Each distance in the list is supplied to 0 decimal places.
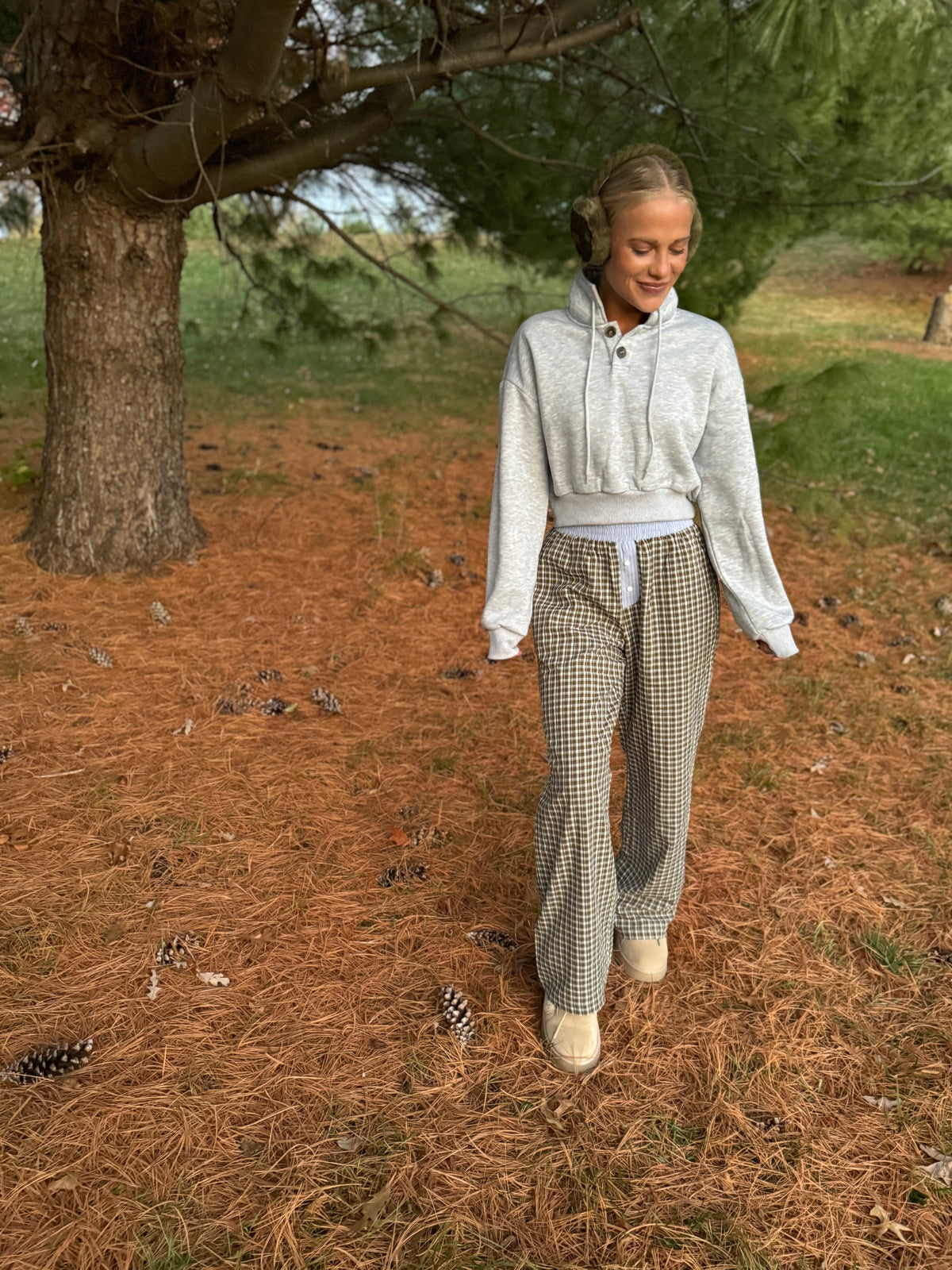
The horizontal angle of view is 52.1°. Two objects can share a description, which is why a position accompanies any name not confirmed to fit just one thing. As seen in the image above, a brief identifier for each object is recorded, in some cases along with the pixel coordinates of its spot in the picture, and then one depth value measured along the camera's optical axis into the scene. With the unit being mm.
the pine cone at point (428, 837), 2916
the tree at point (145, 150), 3701
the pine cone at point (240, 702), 3523
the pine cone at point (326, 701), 3576
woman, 1902
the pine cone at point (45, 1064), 2023
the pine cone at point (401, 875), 2742
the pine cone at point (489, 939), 2521
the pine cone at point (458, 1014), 2213
